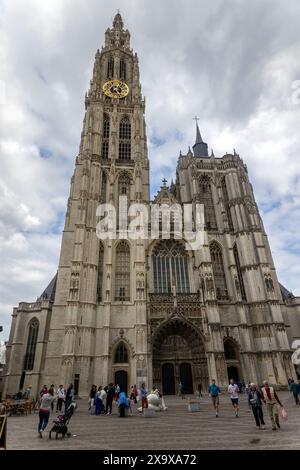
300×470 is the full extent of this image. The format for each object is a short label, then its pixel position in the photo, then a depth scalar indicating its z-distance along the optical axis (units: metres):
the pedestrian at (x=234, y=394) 11.27
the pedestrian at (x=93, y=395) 14.98
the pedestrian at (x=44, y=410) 8.23
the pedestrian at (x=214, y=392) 11.85
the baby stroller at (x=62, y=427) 7.96
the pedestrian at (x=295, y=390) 13.88
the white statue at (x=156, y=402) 14.09
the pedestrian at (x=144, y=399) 13.52
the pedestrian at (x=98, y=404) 13.84
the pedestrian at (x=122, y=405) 12.38
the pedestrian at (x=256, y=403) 8.42
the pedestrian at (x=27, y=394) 19.33
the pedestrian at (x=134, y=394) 19.37
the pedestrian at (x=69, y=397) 12.52
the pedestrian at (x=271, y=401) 8.24
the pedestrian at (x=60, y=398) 14.59
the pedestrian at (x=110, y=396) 13.84
